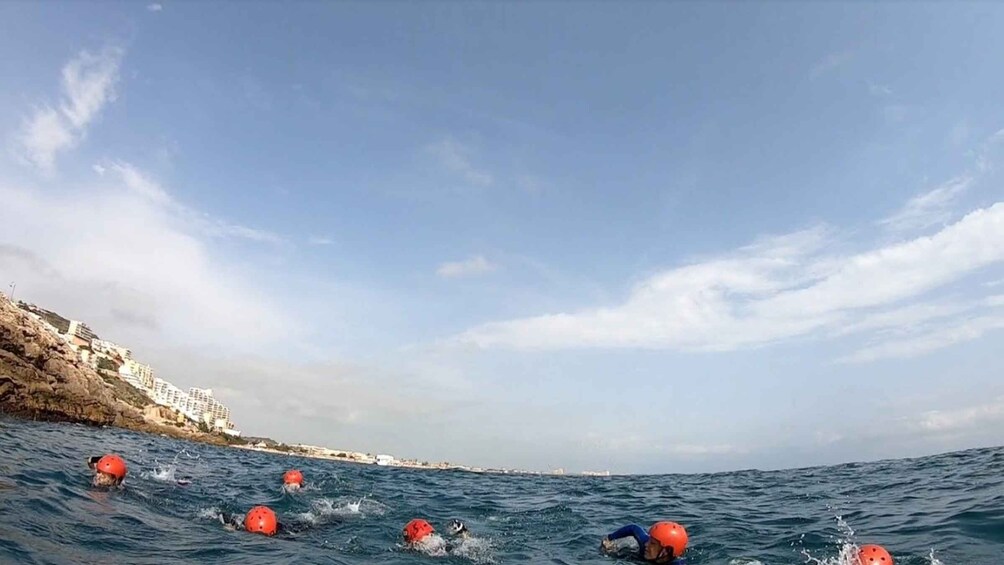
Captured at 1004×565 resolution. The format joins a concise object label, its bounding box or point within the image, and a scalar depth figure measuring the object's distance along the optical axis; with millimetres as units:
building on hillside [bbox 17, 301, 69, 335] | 164100
